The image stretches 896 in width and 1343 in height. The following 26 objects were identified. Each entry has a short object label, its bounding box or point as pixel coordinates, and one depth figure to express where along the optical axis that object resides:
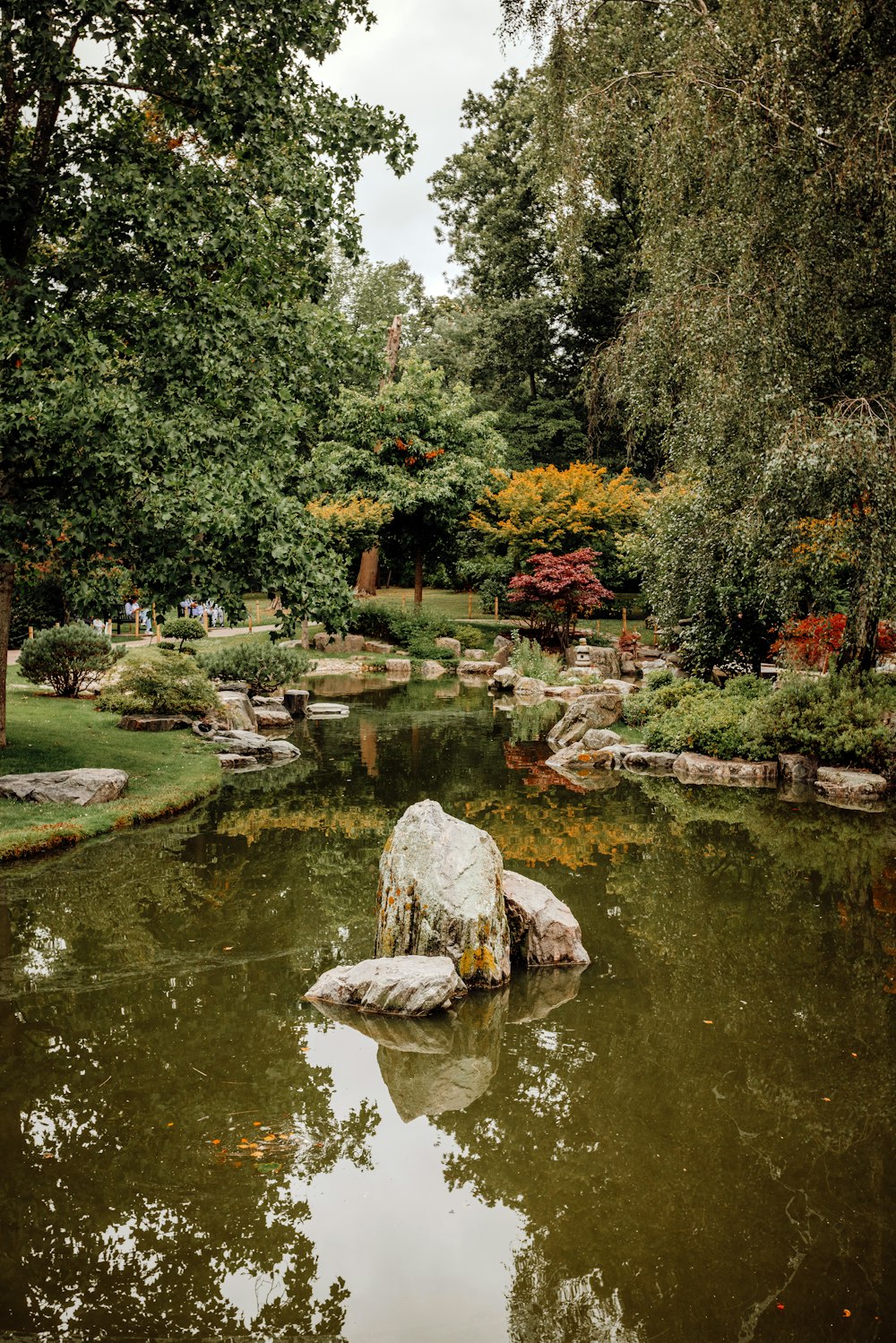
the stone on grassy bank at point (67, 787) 10.30
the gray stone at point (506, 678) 23.69
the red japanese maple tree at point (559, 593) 26.08
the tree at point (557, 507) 28.61
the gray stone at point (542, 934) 6.94
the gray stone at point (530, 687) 22.56
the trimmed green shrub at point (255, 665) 18.84
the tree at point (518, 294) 35.53
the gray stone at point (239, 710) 16.20
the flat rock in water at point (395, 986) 6.07
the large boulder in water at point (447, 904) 6.48
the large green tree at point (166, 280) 9.21
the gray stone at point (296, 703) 19.06
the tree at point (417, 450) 29.14
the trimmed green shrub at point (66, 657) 16.25
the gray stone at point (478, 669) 26.52
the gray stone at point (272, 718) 17.70
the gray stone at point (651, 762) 14.23
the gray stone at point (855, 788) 12.05
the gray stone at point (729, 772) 13.23
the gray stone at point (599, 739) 15.34
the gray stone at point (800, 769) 12.94
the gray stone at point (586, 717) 16.42
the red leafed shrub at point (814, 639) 14.52
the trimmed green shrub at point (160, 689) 14.92
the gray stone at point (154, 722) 14.59
